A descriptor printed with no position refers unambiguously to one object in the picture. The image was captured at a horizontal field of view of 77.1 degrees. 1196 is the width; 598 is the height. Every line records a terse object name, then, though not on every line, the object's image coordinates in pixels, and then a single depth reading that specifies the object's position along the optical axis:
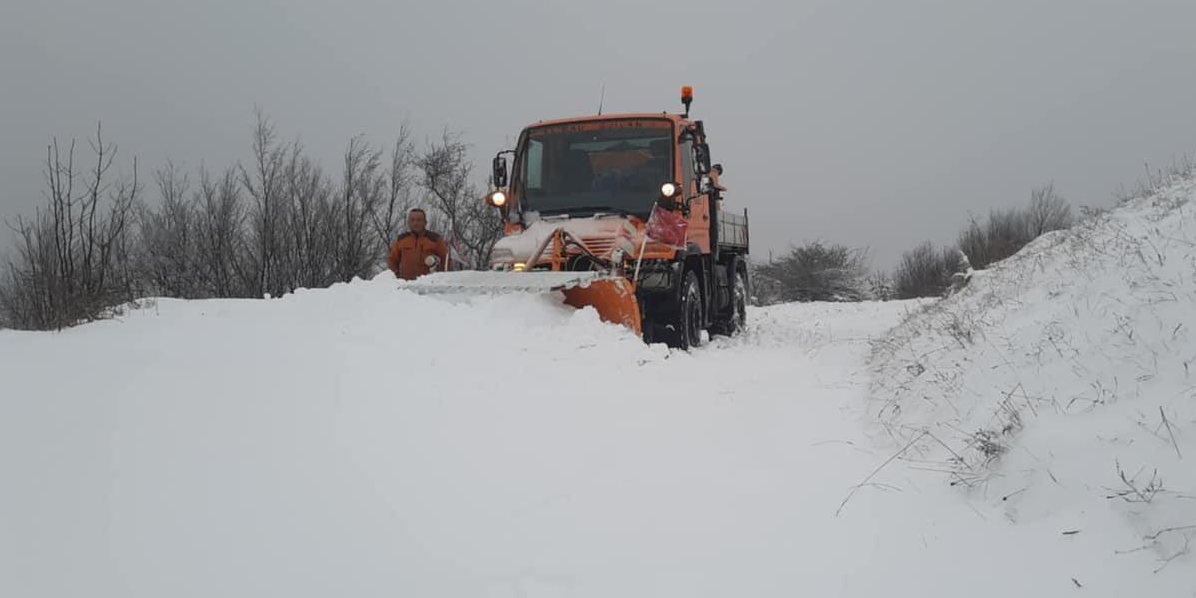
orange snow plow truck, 7.55
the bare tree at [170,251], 17.39
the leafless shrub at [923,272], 32.38
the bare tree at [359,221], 18.09
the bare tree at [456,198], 19.84
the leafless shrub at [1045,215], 32.47
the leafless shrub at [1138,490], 2.30
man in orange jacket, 8.65
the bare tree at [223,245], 17.28
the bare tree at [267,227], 17.53
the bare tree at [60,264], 10.30
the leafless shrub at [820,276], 33.97
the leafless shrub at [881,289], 33.64
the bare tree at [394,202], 19.30
